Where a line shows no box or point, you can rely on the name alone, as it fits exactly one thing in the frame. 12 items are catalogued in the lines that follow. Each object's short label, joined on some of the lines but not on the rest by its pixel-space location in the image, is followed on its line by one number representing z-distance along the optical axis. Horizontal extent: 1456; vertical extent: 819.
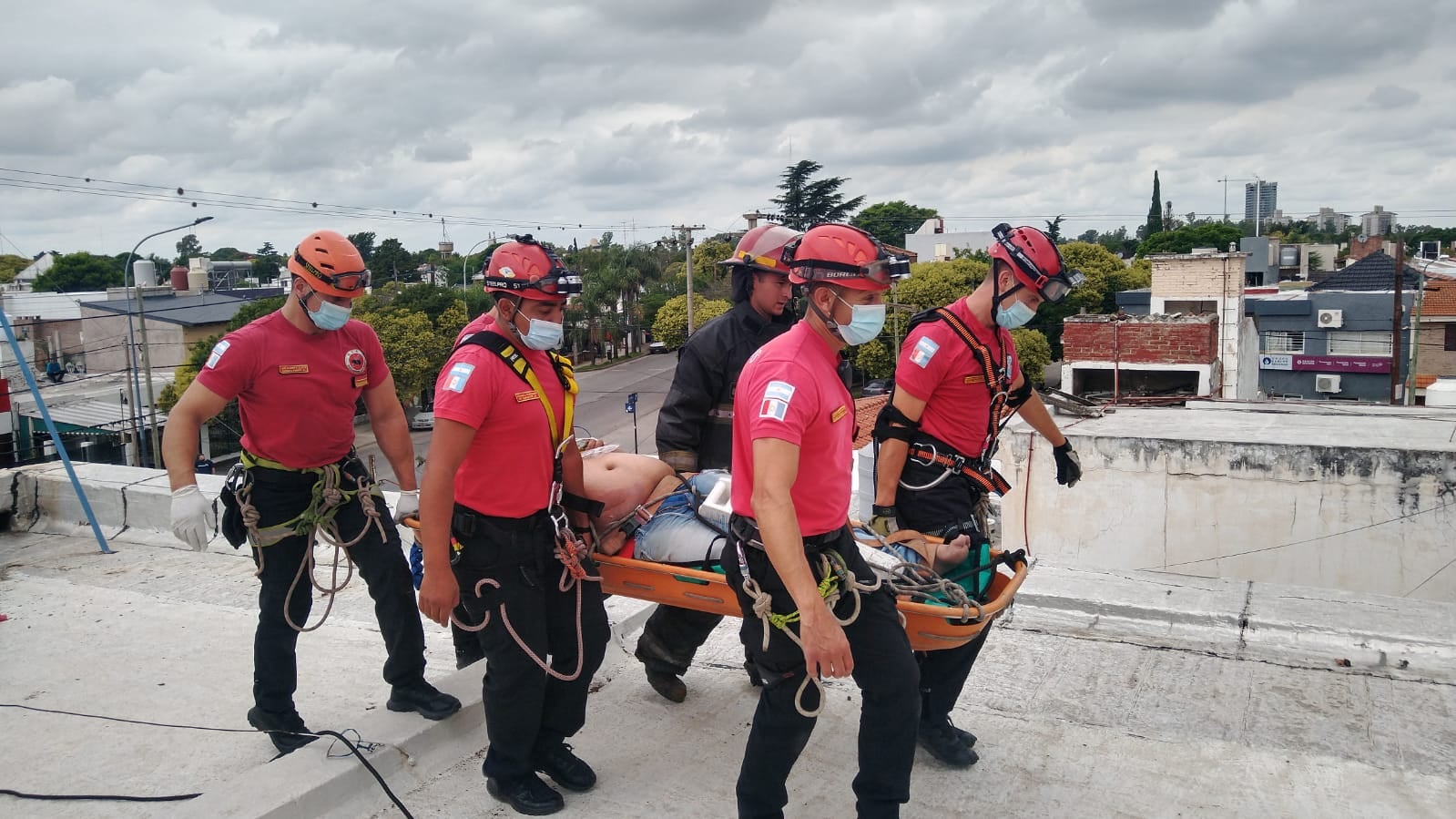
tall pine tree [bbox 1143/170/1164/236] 95.94
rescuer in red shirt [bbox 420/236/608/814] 3.30
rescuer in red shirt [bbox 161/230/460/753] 3.78
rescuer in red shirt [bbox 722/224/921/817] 2.84
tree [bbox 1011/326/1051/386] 41.88
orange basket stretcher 3.18
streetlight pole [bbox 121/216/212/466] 16.83
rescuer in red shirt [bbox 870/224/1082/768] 3.63
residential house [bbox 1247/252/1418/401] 41.19
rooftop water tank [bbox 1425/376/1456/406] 20.16
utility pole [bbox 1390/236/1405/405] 24.02
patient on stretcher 3.52
